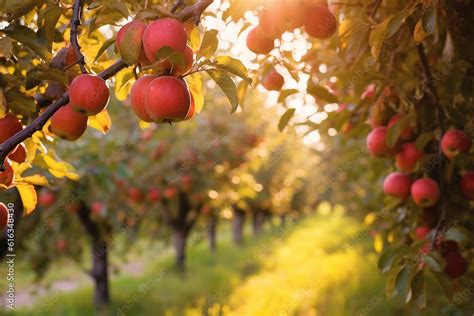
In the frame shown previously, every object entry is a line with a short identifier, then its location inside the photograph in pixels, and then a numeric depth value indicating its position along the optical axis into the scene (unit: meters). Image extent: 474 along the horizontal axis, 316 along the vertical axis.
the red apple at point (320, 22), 1.31
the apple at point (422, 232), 1.87
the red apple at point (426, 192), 1.72
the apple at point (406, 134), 1.86
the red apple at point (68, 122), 1.14
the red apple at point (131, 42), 1.00
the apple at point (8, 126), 1.20
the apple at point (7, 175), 1.17
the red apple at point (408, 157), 1.79
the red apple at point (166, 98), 0.98
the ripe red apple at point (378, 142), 1.77
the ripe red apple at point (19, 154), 1.26
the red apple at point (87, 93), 1.03
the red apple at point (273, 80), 1.67
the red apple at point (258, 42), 1.43
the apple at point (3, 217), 1.16
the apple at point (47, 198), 4.64
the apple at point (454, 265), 1.73
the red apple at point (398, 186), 1.84
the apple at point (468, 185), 1.76
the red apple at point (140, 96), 1.04
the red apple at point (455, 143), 1.65
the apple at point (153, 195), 6.43
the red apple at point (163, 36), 0.97
